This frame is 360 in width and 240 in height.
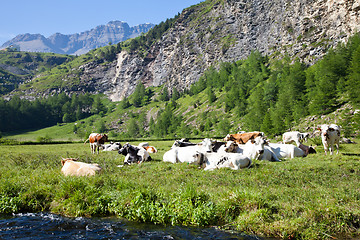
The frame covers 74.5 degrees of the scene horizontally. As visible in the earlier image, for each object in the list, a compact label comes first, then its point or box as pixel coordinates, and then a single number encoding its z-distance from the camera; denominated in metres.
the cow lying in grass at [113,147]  35.41
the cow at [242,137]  31.31
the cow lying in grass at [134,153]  18.61
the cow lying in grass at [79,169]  13.09
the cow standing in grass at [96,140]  28.48
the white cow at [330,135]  18.69
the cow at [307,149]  20.79
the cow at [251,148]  17.47
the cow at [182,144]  22.58
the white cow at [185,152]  18.14
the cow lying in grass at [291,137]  24.94
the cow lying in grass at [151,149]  28.33
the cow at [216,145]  18.84
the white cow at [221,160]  14.34
